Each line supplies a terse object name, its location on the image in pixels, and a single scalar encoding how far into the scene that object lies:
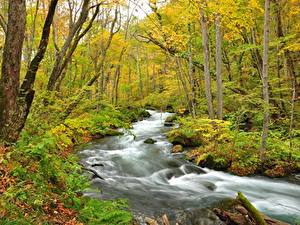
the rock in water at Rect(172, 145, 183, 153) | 13.35
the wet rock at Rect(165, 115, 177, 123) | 23.04
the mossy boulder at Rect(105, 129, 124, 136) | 16.94
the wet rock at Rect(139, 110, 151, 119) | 27.17
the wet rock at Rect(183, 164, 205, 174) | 10.77
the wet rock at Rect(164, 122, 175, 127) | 21.67
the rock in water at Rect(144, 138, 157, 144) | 15.46
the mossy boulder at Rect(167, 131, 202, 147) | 14.12
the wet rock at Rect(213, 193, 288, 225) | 5.88
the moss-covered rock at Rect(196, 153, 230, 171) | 10.81
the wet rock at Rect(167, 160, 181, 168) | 11.47
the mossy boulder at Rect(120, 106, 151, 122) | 24.32
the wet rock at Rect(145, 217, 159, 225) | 5.86
